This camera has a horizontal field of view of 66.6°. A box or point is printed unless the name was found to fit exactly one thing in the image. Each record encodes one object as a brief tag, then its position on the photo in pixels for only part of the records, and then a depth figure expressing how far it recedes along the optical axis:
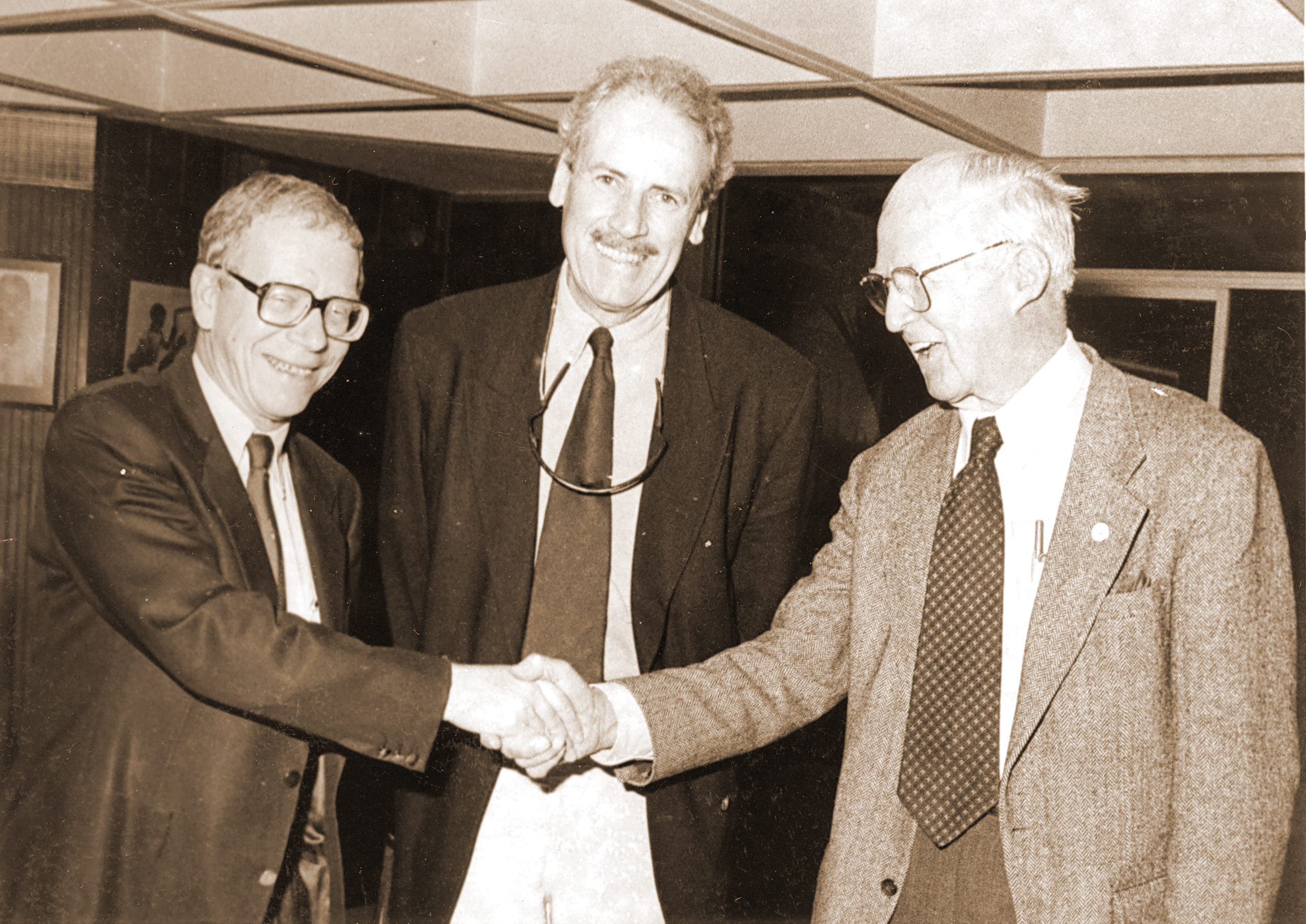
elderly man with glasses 1.53
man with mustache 2.00
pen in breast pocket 1.74
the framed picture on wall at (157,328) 1.85
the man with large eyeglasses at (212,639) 1.81
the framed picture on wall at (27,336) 1.84
